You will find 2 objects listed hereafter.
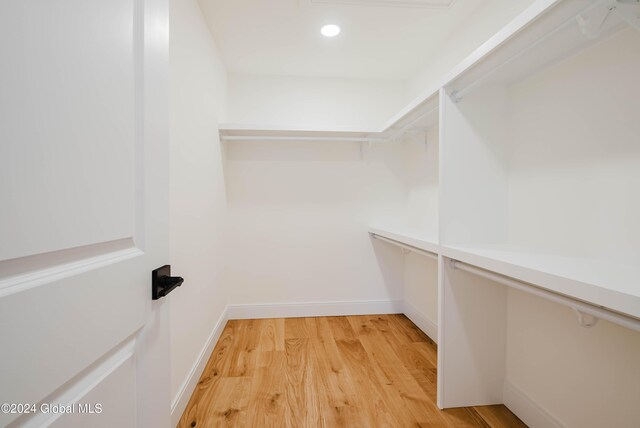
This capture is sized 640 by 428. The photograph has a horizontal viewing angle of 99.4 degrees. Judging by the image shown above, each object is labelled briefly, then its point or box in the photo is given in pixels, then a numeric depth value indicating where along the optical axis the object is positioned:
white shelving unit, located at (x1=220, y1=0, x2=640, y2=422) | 0.92
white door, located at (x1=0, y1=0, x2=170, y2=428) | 0.35
